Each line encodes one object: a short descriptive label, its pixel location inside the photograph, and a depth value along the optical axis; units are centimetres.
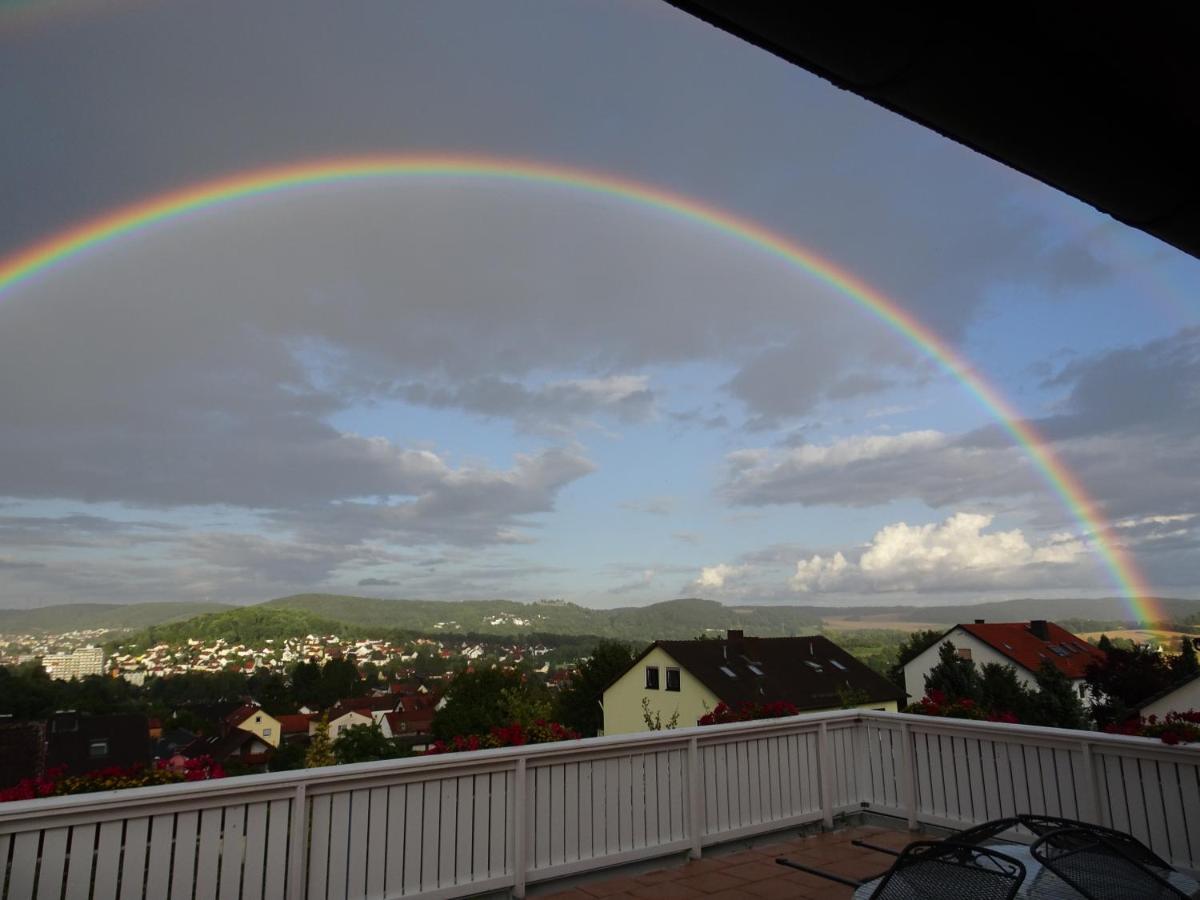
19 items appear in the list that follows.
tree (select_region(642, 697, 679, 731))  2622
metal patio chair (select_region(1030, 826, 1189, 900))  210
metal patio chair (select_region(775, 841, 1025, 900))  207
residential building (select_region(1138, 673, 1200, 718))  2127
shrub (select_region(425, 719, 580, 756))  427
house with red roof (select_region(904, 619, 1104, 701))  3478
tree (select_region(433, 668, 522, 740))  2856
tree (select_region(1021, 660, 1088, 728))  2312
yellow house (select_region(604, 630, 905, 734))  2828
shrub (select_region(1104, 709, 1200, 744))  375
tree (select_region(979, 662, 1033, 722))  2312
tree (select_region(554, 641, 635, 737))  3938
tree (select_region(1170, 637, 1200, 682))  2362
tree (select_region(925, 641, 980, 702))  2394
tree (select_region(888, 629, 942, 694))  4009
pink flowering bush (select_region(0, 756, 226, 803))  329
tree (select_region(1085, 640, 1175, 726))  2441
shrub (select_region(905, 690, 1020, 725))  524
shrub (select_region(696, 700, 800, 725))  558
